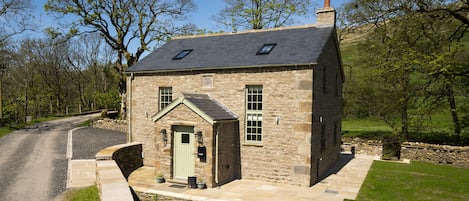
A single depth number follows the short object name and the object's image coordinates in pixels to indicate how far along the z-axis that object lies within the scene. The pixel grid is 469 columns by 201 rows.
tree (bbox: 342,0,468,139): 17.06
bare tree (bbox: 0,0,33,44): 27.75
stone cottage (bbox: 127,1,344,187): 13.52
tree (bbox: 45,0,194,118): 28.62
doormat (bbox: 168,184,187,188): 13.34
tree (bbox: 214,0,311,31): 31.33
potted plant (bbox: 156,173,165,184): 13.80
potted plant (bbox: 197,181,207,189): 12.97
